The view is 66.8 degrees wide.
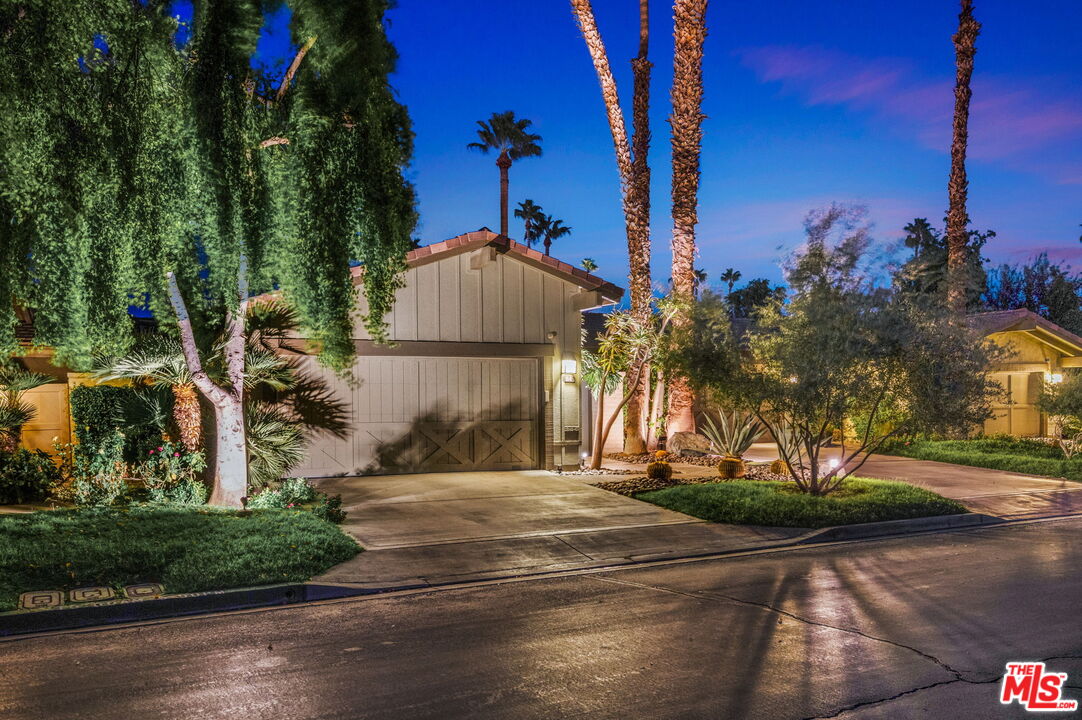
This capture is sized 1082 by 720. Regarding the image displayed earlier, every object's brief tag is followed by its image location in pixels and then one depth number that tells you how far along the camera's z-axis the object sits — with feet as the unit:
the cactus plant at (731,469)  50.93
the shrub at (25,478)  38.29
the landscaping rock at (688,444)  62.02
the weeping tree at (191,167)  26.11
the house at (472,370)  50.16
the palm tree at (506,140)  140.15
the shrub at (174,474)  36.99
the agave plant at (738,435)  57.67
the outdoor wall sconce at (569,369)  53.21
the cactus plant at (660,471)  48.65
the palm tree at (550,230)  199.82
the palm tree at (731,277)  291.58
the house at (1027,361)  77.46
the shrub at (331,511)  35.55
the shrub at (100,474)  36.50
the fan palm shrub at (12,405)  40.37
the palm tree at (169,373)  37.01
